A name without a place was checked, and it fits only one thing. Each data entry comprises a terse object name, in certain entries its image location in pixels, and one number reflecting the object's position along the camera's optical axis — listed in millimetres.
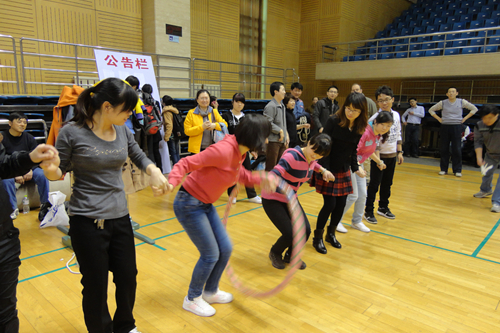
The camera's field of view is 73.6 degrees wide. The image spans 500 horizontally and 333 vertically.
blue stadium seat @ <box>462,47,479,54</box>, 10688
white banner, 5434
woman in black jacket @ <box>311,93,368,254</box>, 3307
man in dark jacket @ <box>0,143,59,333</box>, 1544
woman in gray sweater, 1662
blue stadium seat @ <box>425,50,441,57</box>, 11525
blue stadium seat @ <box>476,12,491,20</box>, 11817
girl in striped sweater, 2818
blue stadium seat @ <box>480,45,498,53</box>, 10100
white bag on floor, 4121
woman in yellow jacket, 4754
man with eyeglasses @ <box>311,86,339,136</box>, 6492
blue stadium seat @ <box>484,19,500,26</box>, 11203
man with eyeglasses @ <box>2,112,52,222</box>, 4387
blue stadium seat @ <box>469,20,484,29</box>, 11570
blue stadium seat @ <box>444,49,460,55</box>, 10984
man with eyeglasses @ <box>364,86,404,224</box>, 4434
